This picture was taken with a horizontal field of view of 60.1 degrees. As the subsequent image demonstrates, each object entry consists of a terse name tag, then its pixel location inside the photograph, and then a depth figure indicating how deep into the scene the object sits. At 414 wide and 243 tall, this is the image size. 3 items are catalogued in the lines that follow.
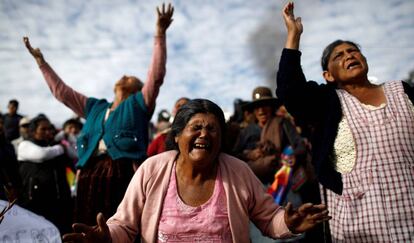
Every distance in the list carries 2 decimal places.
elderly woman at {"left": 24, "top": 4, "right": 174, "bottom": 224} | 3.45
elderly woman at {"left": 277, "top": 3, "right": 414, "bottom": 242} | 2.26
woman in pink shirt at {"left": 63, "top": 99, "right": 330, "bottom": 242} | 2.30
